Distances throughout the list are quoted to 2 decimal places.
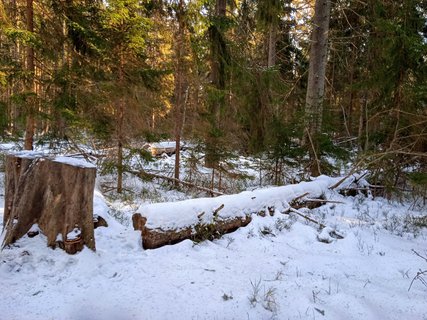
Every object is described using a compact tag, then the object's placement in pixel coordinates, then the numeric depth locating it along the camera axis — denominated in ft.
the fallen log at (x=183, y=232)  12.50
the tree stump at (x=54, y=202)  10.94
